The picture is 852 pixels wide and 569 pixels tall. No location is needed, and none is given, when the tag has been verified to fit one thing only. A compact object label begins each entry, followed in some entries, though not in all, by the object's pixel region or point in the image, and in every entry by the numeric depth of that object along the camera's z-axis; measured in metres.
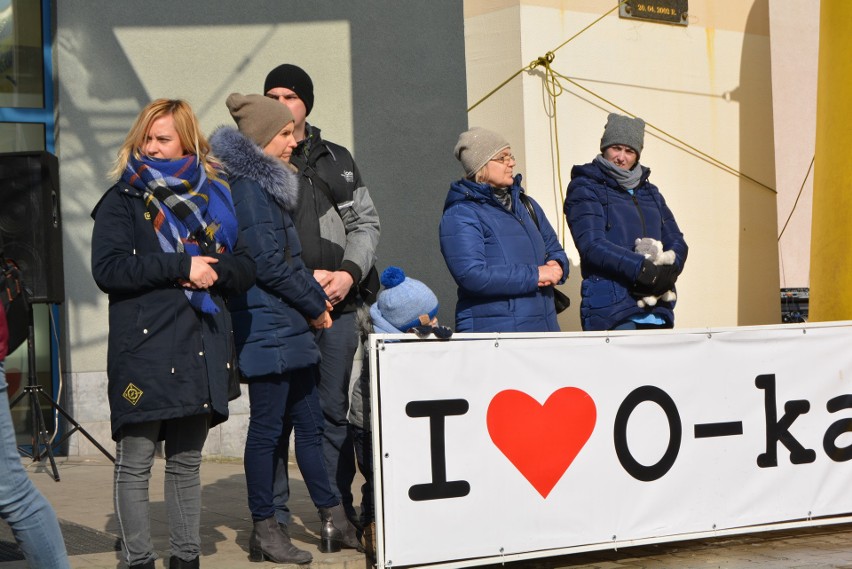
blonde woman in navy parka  9.31
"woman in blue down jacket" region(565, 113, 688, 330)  13.13
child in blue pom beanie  10.66
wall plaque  19.05
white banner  10.25
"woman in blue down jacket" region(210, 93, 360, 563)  10.46
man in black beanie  11.42
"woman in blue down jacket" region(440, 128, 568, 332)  11.87
